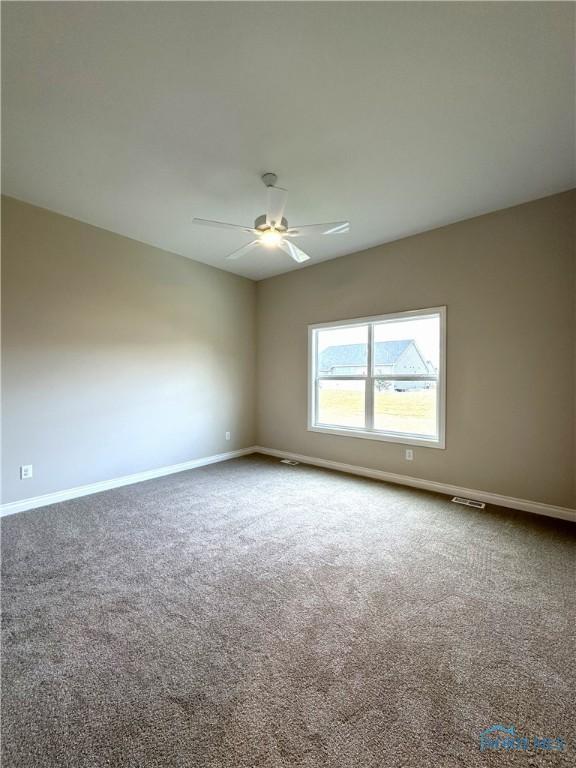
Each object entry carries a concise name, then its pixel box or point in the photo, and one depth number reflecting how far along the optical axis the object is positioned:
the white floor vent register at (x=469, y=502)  3.22
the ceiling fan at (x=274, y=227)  2.47
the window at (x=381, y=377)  3.73
